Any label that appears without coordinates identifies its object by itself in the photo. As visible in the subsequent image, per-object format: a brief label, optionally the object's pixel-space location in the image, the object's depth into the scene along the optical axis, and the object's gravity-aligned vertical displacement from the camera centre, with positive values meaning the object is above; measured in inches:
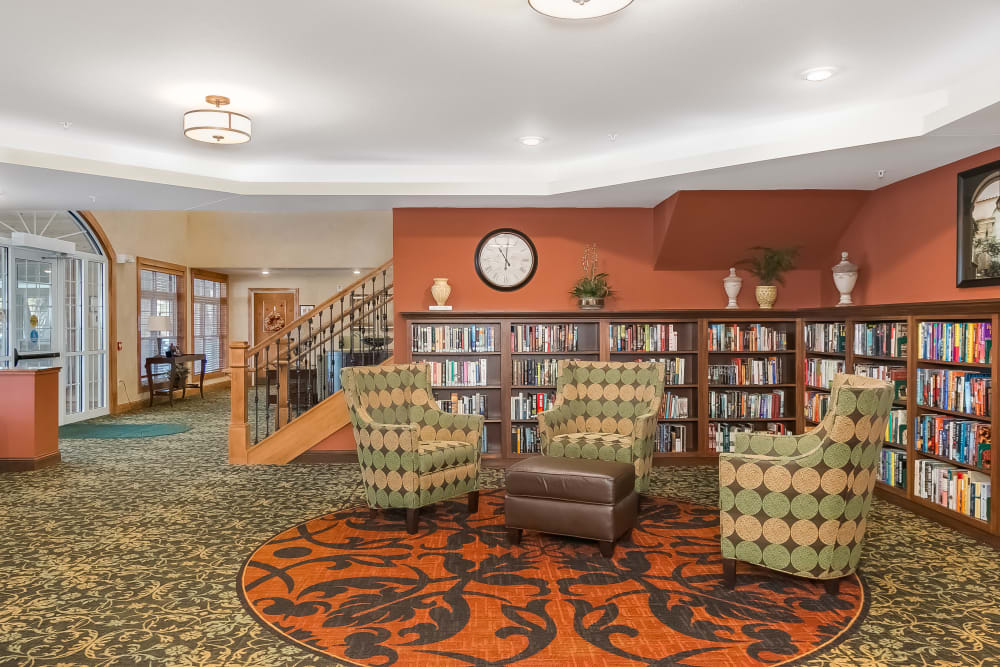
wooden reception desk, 268.1 -35.2
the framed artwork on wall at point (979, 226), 191.0 +28.9
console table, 466.0 -24.0
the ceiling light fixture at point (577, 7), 126.2 +58.5
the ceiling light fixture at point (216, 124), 189.6 +55.7
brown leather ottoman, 164.7 -41.1
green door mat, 352.8 -54.0
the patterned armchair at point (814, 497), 137.6 -33.8
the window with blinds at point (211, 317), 557.0 +8.7
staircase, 276.2 -35.7
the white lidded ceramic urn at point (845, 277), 257.8 +19.2
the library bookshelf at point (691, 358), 272.5 -11.9
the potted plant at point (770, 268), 280.8 +24.6
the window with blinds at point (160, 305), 474.9 +16.1
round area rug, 119.5 -54.4
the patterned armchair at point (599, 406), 212.1 -25.3
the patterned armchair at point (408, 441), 189.0 -32.6
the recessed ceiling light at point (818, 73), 165.3 +61.2
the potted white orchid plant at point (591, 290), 281.3 +15.5
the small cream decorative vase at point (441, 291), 279.1 +14.9
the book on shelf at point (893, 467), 212.7 -42.8
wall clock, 291.6 +28.9
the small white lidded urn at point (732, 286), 283.9 +17.5
